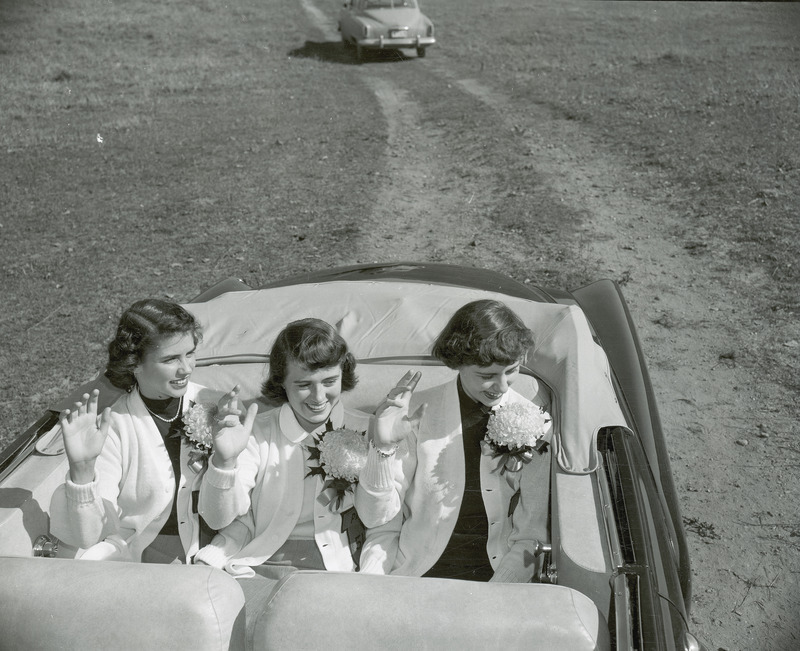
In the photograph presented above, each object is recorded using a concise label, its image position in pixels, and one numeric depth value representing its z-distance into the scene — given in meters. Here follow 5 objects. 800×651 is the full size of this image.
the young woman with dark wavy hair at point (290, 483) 2.99
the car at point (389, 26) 15.61
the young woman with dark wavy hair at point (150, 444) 3.05
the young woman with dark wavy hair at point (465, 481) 3.00
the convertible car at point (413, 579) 2.04
